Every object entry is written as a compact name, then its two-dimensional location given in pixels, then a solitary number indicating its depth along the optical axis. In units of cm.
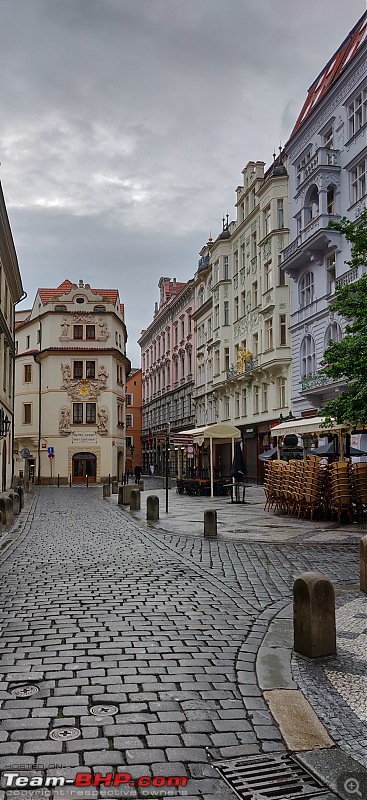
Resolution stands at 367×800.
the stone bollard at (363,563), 830
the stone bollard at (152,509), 1855
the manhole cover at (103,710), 441
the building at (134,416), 9488
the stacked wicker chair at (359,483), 1641
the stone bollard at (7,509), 1709
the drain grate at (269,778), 346
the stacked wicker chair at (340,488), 1631
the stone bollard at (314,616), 569
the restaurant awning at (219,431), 2684
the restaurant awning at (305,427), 2055
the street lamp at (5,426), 2856
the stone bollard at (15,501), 2160
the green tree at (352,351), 1528
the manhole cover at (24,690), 483
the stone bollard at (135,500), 2234
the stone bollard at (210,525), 1459
